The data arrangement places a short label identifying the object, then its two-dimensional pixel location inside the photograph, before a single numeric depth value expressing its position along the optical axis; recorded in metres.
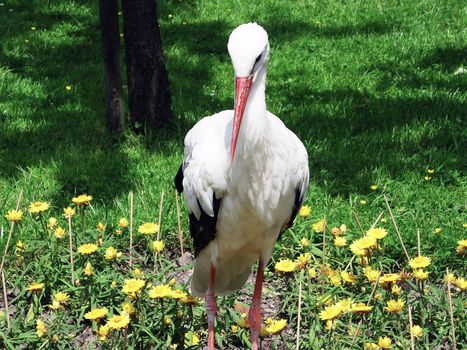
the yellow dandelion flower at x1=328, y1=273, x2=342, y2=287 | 3.78
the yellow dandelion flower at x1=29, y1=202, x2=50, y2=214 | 3.84
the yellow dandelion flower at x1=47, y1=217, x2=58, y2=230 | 4.12
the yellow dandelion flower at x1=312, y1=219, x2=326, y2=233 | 3.99
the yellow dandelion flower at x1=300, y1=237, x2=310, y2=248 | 4.03
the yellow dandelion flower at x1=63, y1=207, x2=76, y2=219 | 3.93
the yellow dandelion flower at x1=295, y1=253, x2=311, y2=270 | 3.71
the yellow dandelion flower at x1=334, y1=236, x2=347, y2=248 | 3.83
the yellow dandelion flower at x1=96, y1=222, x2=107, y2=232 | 4.07
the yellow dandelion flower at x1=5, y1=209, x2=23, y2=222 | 3.80
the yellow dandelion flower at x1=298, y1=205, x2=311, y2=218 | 4.13
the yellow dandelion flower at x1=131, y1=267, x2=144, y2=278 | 3.72
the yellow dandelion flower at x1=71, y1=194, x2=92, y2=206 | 3.82
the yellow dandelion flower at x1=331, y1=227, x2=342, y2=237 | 3.99
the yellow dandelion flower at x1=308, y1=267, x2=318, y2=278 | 3.88
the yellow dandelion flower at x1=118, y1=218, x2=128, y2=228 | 4.06
